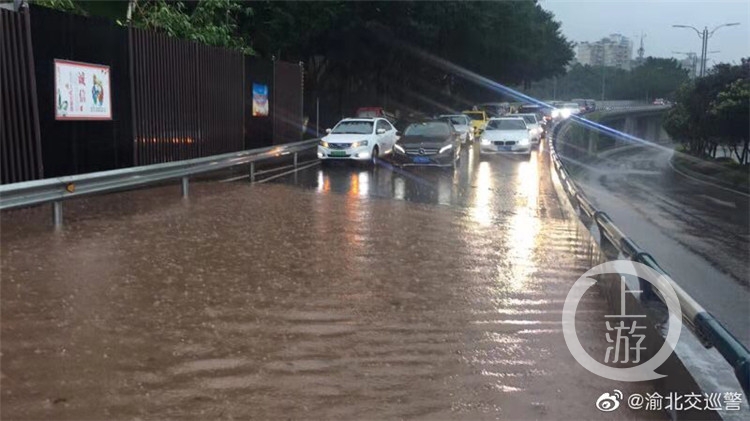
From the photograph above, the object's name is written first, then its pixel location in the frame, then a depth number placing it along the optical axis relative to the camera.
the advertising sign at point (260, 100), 20.55
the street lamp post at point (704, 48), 50.19
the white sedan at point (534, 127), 32.51
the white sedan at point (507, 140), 26.03
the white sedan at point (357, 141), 20.44
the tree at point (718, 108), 35.19
